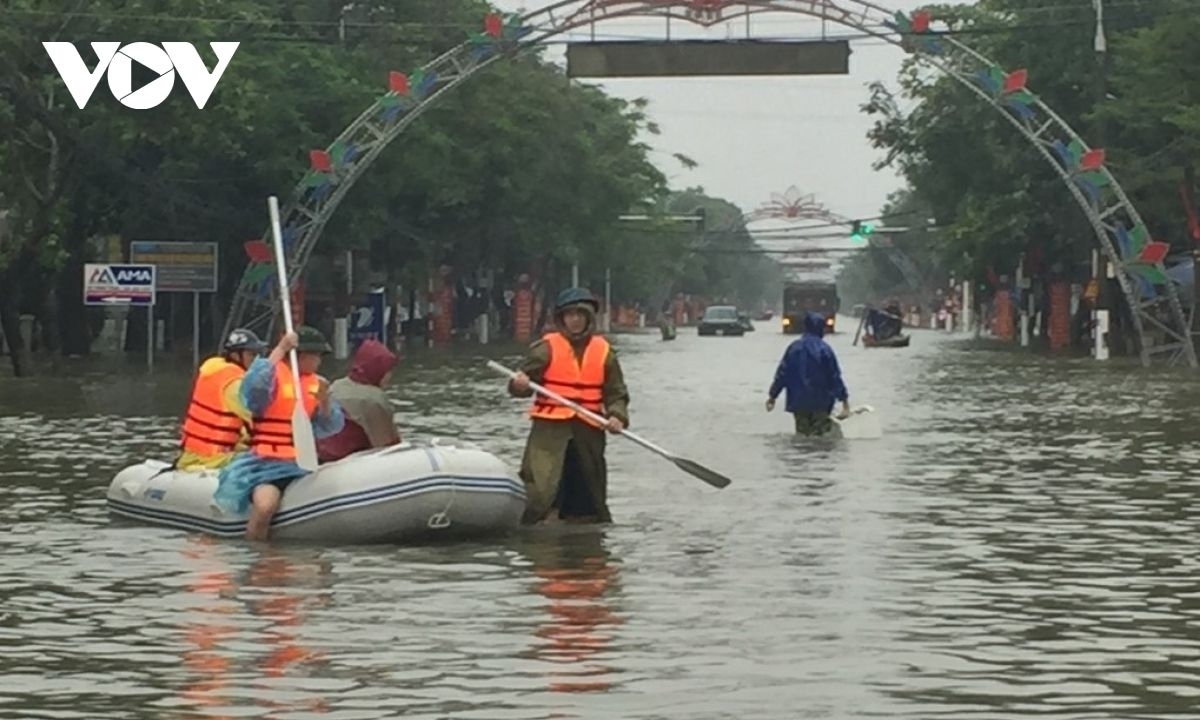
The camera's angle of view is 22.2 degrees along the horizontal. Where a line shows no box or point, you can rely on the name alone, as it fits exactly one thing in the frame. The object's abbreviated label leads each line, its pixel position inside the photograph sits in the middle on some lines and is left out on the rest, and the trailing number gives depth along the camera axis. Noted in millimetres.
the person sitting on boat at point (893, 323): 97562
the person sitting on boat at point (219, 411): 20172
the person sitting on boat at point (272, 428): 19281
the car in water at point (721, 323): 138750
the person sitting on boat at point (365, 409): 19719
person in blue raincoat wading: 30672
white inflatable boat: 18891
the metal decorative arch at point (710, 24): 65688
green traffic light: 156750
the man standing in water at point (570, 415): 20344
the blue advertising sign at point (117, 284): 62938
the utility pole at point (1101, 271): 71162
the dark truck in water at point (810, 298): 158062
